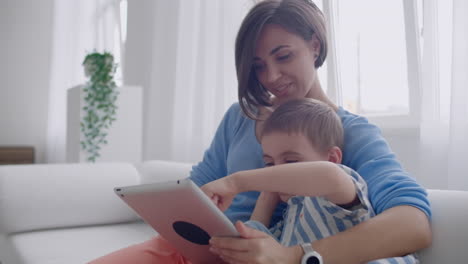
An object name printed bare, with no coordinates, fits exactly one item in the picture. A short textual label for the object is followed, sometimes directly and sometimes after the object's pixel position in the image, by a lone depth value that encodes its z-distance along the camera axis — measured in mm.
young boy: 846
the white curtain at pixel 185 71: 3084
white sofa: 1643
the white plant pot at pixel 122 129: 3445
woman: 908
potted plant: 3361
